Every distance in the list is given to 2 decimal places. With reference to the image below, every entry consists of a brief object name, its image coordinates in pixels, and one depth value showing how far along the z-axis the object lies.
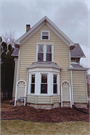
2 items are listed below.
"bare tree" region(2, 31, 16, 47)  18.59
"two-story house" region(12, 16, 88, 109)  7.58
